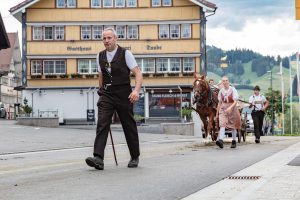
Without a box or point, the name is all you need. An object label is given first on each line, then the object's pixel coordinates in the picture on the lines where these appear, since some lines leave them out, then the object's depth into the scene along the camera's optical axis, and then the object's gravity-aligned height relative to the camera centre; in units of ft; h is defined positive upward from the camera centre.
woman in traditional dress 59.47 +0.00
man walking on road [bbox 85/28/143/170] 33.37 +0.94
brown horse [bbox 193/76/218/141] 60.59 +0.27
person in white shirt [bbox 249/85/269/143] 73.56 -0.03
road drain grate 27.16 -2.75
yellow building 207.31 +18.61
